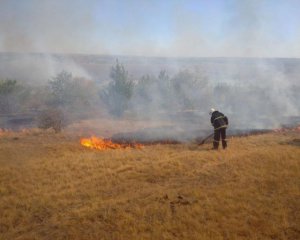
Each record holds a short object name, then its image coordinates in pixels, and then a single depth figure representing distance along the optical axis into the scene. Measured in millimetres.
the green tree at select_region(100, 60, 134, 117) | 31773
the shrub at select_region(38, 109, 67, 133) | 22047
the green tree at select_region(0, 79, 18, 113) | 34291
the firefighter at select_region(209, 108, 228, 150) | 14281
